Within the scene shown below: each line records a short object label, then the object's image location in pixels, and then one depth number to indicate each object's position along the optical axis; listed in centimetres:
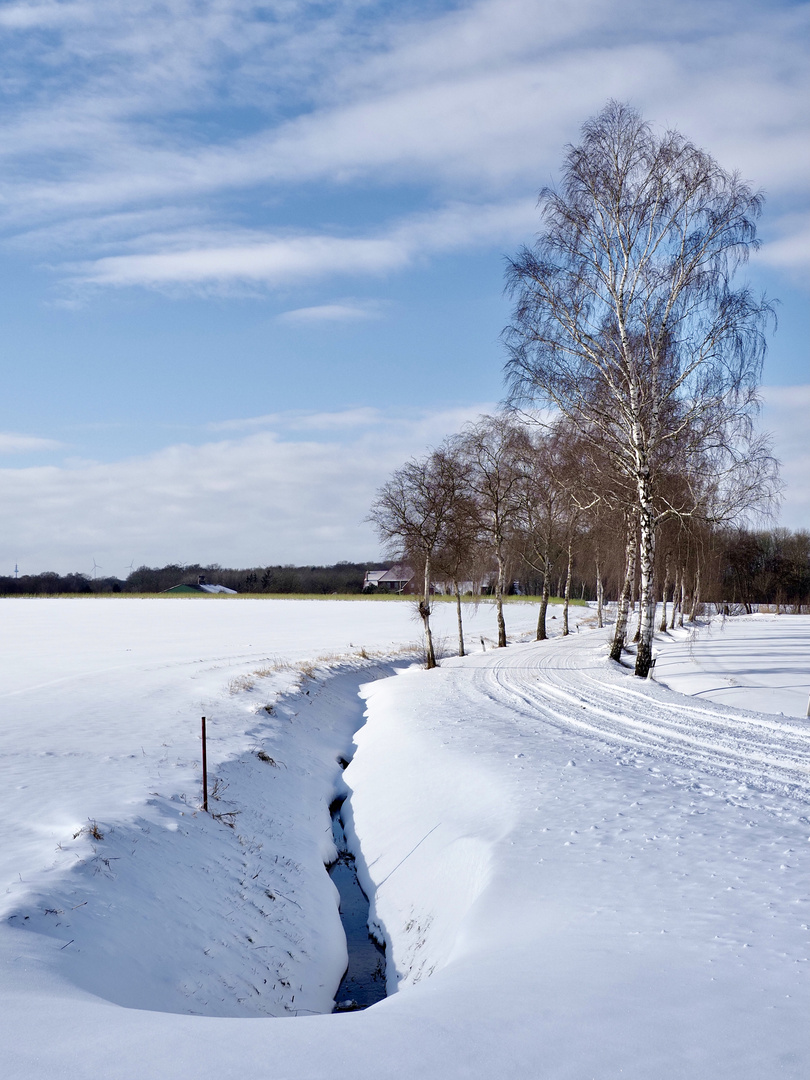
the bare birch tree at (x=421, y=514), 2814
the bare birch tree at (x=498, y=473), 3397
